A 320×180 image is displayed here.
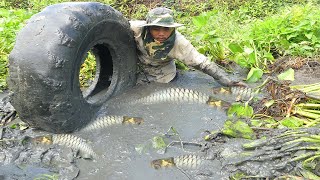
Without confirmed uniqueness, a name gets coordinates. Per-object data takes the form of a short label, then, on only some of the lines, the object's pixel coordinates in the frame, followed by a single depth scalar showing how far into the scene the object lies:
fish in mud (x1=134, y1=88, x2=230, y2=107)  4.39
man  4.52
